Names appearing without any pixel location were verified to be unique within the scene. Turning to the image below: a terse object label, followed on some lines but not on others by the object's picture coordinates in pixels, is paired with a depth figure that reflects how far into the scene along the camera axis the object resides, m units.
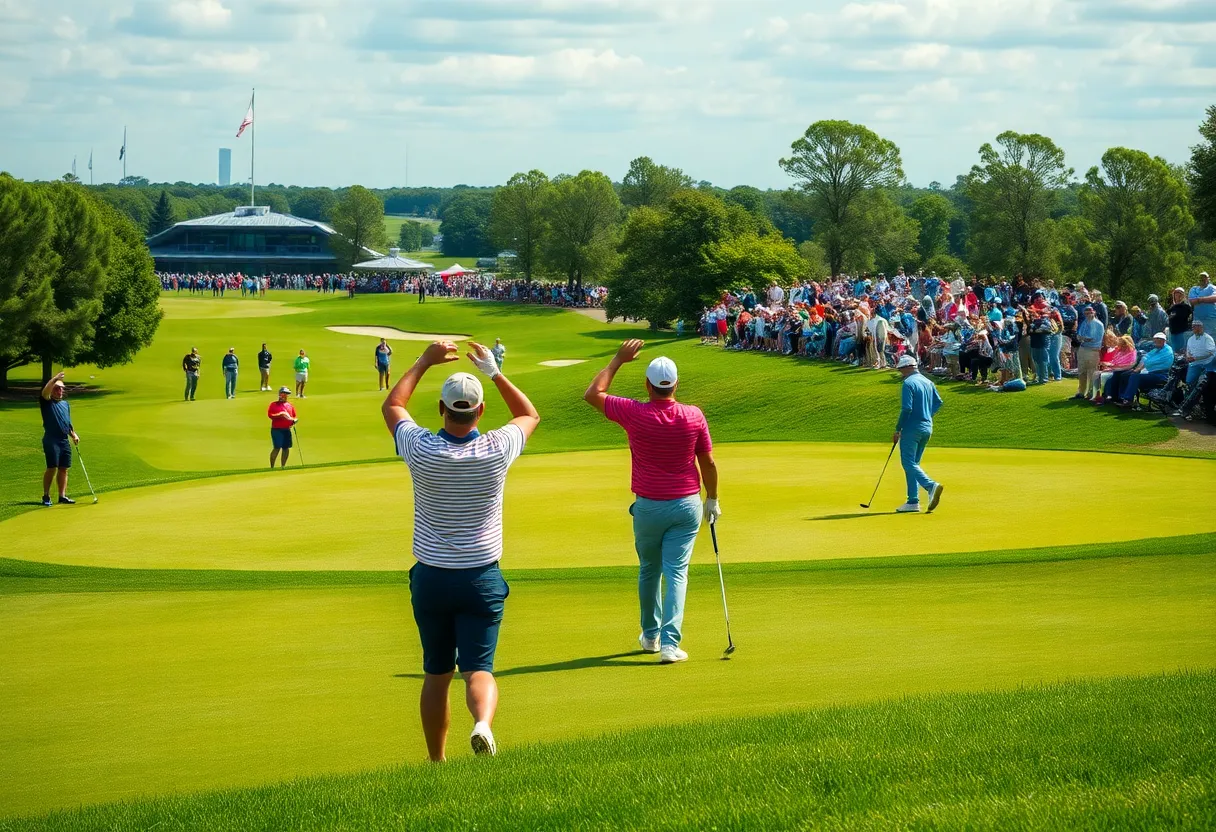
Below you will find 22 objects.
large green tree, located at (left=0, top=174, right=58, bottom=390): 50.66
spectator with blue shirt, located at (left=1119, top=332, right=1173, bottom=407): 26.72
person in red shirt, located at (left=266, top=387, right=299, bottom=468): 28.95
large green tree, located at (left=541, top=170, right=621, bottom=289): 105.00
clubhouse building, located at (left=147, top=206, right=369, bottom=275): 160.75
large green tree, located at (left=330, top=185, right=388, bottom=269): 144.75
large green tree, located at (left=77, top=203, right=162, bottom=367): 56.28
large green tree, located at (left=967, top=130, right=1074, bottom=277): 99.88
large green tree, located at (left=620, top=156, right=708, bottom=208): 133.50
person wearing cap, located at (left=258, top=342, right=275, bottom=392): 51.53
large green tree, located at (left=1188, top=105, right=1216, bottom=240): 57.75
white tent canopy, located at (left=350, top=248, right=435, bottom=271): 129.25
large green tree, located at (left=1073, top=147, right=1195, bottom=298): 88.69
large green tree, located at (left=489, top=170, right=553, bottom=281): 113.88
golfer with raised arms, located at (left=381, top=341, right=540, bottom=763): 7.05
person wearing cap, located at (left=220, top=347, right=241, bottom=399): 48.91
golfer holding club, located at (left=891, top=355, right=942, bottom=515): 17.02
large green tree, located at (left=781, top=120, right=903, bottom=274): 110.75
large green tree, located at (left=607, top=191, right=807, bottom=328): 63.50
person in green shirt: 46.66
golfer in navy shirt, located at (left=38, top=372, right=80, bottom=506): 20.64
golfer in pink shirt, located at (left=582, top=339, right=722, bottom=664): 9.94
